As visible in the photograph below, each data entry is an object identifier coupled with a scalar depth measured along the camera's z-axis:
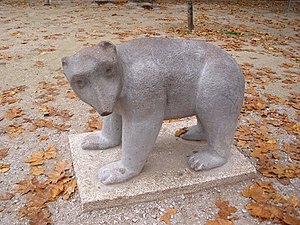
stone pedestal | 2.27
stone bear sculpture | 1.84
